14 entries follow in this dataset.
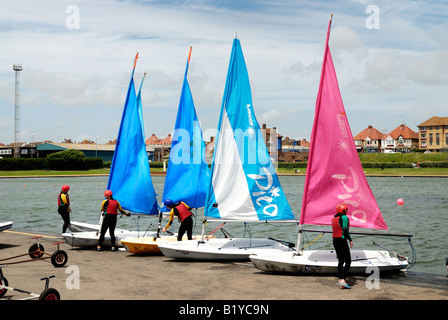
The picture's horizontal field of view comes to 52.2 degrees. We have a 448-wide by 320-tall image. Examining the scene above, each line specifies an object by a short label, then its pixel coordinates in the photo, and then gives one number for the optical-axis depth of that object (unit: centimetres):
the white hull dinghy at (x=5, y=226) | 1795
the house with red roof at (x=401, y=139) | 18062
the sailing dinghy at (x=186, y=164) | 1717
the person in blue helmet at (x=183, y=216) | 1638
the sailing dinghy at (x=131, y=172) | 1817
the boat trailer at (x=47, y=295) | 915
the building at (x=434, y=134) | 16325
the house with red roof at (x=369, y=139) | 19012
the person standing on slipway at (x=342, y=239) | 1170
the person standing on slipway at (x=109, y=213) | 1658
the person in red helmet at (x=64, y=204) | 1898
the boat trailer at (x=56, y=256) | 1390
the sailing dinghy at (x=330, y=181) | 1319
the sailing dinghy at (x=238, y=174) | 1522
